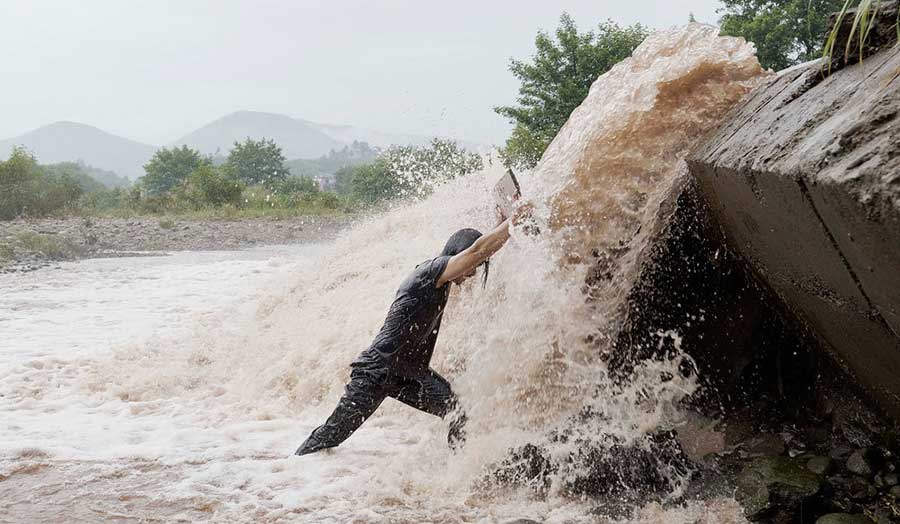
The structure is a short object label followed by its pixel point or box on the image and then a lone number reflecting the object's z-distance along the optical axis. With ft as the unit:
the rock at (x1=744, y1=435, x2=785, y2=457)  12.23
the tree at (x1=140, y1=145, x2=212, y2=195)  208.54
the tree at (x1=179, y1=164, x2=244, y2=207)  101.14
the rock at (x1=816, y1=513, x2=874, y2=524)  10.03
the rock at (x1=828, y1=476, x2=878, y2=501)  10.69
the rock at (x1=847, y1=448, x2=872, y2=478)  11.02
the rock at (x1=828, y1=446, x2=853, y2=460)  11.65
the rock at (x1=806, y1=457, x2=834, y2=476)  11.31
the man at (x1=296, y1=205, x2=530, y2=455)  12.91
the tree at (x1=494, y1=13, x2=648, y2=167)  84.33
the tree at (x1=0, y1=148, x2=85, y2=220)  77.00
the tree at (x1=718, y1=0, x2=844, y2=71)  81.61
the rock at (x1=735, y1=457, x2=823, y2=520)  10.77
